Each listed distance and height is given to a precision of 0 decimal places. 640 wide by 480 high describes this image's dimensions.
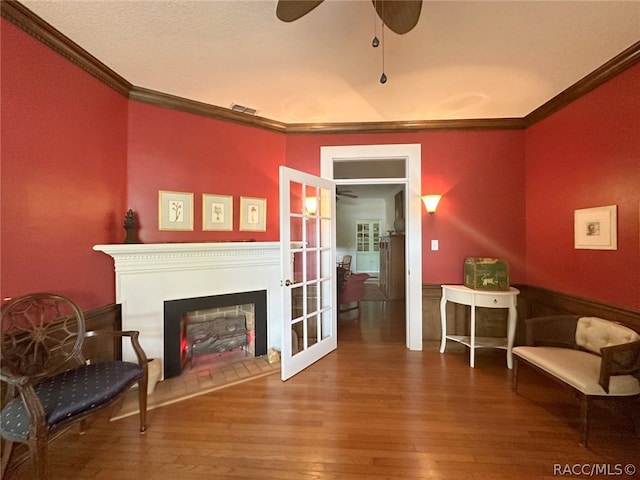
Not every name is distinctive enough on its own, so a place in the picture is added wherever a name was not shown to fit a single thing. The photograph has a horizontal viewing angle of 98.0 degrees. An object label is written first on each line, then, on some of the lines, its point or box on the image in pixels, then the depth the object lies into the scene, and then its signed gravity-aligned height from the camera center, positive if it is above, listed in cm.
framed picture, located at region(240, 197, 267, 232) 296 +29
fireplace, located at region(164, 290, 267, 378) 246 -75
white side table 264 -60
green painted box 270 -33
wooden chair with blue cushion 128 -80
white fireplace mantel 226 -31
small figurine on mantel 230 +13
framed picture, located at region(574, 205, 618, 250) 211 +10
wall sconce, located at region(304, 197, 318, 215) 285 +37
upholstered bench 168 -84
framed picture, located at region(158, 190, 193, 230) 255 +29
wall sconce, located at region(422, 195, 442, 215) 306 +43
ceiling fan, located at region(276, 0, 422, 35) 122 +105
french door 250 -29
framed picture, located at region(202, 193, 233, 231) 275 +30
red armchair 450 -78
